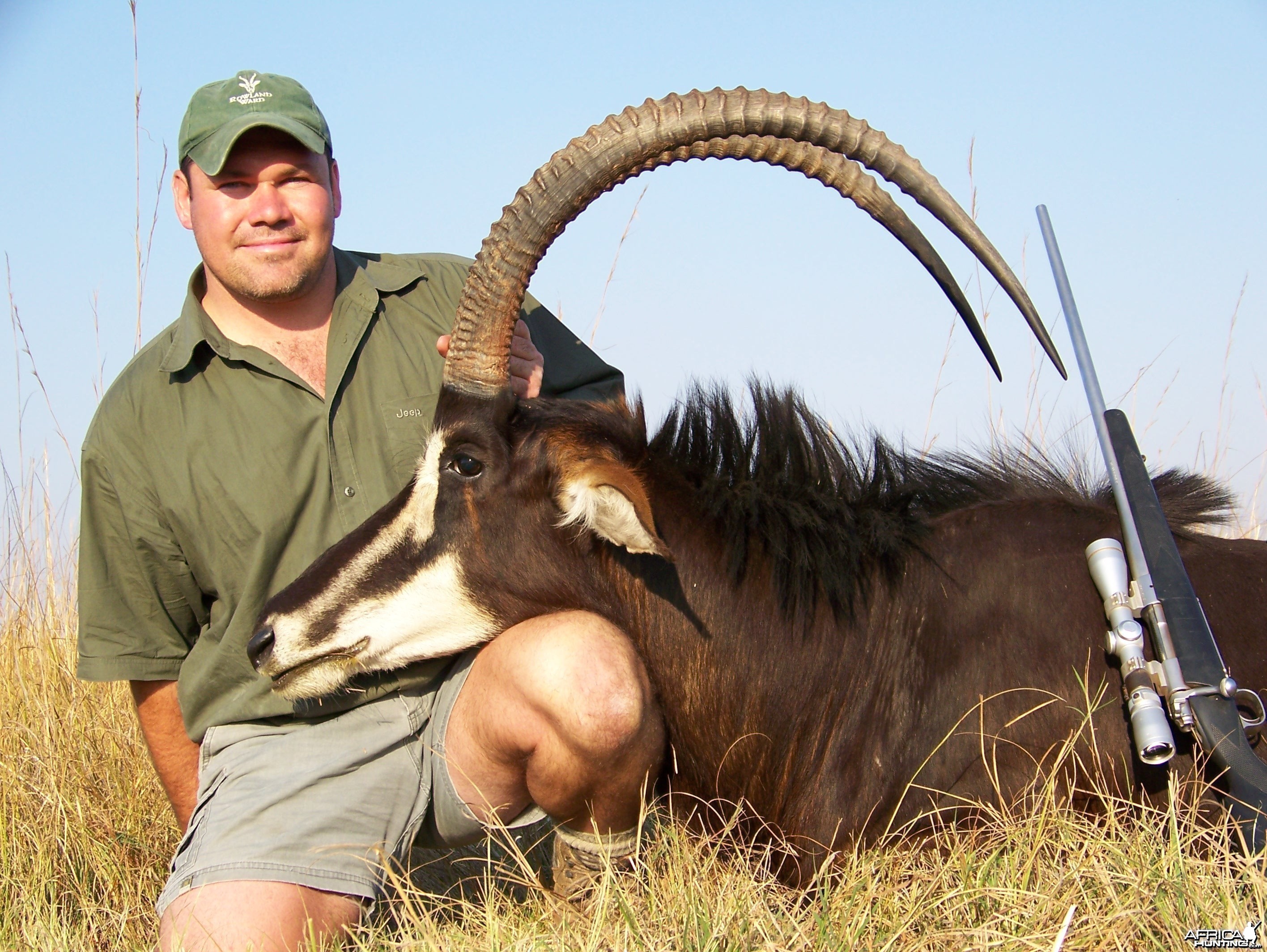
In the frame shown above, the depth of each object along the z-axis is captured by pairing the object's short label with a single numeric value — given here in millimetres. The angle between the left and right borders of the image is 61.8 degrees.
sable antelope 3174
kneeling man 3242
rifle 2732
